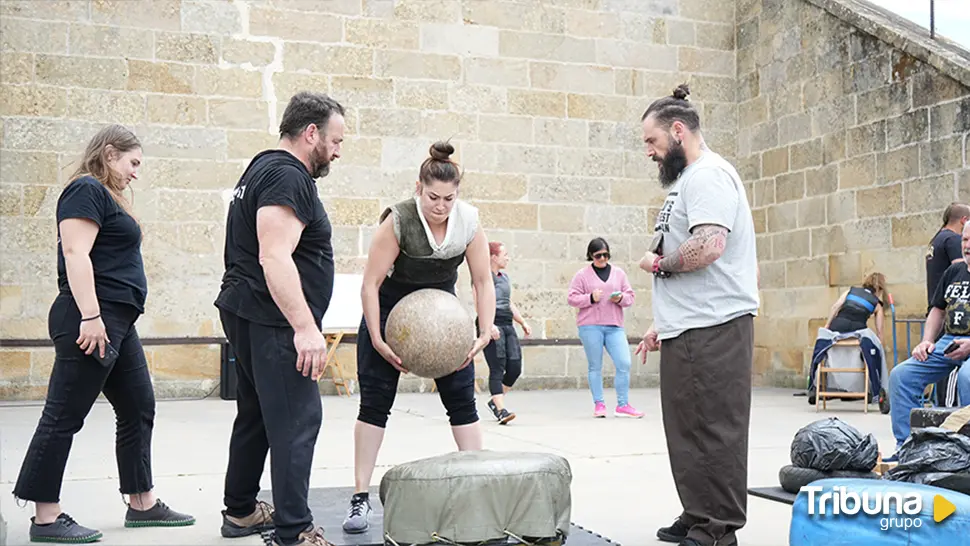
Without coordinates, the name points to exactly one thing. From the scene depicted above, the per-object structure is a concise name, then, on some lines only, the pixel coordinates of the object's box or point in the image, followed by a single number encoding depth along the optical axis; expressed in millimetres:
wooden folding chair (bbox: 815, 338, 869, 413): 9992
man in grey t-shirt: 4094
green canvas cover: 3768
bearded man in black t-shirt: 3846
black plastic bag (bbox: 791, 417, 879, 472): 5344
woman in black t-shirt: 4348
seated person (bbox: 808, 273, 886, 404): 10008
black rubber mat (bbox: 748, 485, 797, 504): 5278
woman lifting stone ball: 4500
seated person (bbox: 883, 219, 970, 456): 6887
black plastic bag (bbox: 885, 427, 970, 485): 4668
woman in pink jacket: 9602
